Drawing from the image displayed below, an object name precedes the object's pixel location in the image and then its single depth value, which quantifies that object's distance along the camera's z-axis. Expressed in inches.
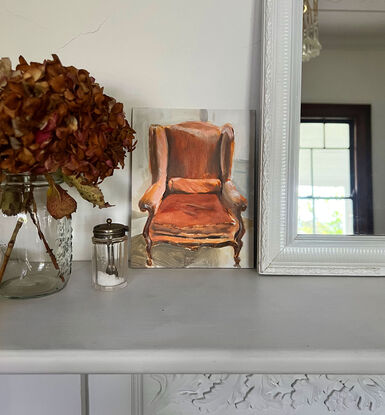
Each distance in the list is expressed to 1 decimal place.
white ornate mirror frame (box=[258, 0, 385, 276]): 31.4
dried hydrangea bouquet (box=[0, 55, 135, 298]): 22.8
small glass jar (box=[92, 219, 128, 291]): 29.0
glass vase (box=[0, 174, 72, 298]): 27.5
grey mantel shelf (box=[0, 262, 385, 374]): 21.1
